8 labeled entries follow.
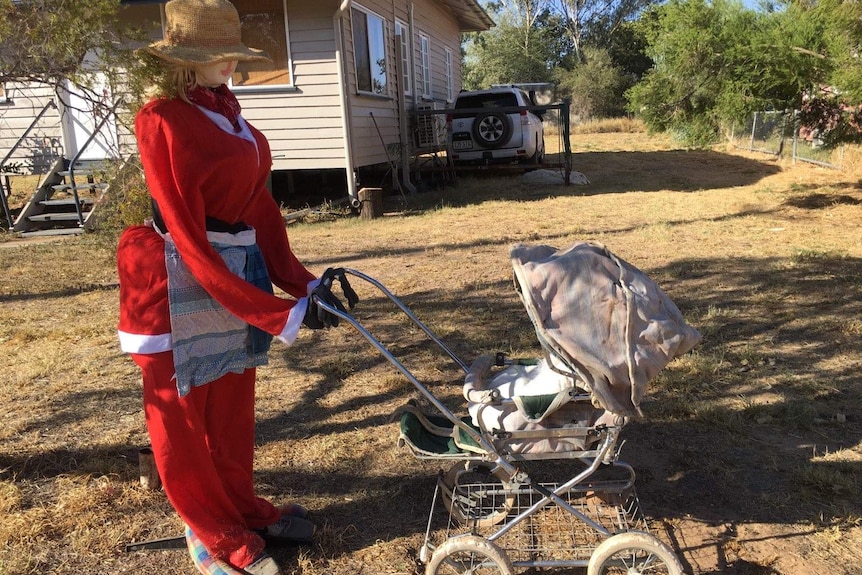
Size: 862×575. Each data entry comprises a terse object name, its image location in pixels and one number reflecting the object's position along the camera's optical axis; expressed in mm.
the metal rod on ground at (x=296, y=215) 10545
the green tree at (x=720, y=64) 8789
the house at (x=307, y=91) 10375
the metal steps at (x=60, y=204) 10070
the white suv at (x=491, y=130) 13789
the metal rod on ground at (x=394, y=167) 12555
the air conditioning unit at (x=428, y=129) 14848
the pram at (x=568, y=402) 2291
